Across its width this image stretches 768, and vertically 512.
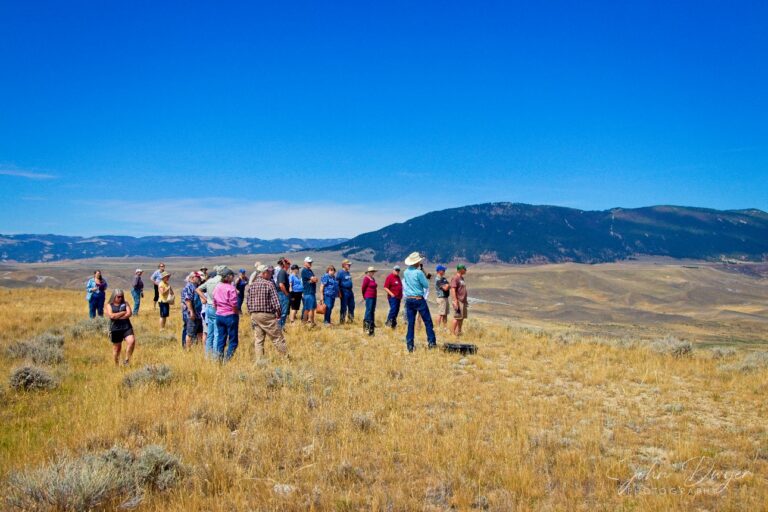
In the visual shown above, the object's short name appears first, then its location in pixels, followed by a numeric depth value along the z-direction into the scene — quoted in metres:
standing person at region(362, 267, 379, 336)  13.43
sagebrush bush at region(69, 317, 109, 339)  12.62
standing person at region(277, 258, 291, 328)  13.14
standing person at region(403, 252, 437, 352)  10.86
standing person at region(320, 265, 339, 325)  14.43
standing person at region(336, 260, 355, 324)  15.01
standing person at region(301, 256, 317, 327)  13.88
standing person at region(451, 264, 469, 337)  12.71
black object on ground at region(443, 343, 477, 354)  10.95
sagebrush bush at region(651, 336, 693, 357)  11.62
